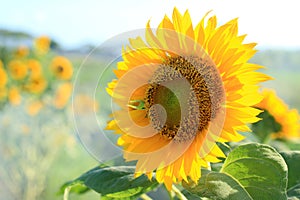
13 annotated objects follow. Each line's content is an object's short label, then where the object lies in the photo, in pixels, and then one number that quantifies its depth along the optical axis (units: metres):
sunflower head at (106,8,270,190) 0.44
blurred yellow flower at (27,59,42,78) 2.43
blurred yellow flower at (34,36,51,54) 2.58
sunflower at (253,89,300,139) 0.85
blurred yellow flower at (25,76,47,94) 2.44
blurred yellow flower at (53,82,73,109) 2.47
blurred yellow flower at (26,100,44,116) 2.50
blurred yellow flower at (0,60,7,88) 2.35
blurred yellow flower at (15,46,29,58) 2.55
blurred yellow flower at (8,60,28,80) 2.44
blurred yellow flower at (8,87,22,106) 2.44
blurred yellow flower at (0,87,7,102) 2.42
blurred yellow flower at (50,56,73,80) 2.47
